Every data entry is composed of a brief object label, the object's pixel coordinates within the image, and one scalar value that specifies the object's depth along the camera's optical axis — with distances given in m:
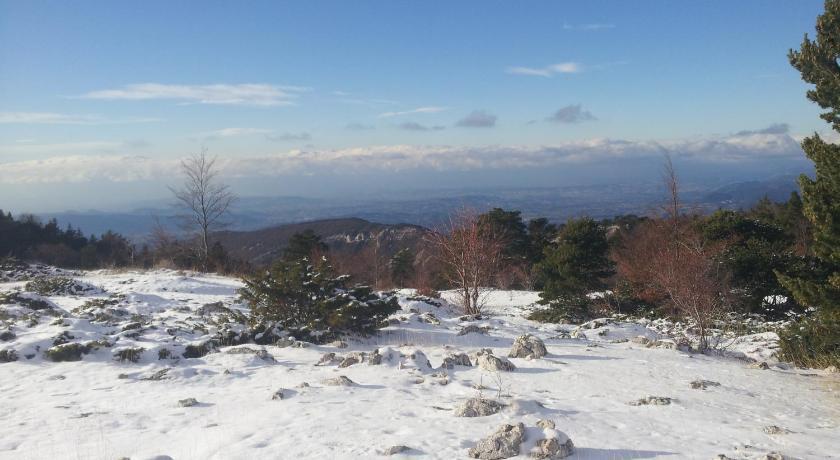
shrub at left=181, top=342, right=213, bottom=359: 10.15
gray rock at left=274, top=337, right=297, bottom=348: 11.34
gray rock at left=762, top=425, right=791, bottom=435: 5.84
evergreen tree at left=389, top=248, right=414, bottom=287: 40.99
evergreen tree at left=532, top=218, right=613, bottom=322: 20.09
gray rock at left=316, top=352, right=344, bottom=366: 9.77
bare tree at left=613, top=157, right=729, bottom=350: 12.73
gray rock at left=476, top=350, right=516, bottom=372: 8.87
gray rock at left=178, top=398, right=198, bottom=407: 7.09
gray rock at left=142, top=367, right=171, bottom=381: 8.62
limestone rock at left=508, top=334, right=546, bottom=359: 10.15
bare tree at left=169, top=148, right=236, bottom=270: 26.75
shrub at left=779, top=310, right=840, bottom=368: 9.34
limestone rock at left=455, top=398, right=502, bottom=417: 6.29
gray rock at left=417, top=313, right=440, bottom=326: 14.91
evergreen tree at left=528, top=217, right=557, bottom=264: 36.69
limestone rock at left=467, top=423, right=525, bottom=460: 4.96
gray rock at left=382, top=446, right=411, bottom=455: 5.12
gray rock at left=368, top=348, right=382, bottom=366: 9.26
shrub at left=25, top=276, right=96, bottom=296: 16.42
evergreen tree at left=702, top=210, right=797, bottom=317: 17.22
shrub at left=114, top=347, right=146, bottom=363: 9.72
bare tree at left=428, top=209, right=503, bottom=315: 18.19
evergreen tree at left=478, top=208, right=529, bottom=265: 35.48
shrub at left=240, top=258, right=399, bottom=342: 12.01
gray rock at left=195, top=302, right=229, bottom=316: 13.97
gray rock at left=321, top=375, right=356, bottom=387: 7.92
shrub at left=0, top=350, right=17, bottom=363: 9.51
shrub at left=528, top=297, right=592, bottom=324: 19.78
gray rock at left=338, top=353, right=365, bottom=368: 9.38
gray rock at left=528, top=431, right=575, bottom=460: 4.91
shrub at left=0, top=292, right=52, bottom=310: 12.98
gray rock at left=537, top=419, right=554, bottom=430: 5.53
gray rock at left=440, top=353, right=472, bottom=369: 9.12
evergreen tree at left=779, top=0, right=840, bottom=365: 8.27
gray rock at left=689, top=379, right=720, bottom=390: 8.05
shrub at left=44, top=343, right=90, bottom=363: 9.72
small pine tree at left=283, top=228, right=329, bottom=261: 28.67
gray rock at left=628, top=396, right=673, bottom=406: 7.03
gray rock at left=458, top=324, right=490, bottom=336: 13.21
